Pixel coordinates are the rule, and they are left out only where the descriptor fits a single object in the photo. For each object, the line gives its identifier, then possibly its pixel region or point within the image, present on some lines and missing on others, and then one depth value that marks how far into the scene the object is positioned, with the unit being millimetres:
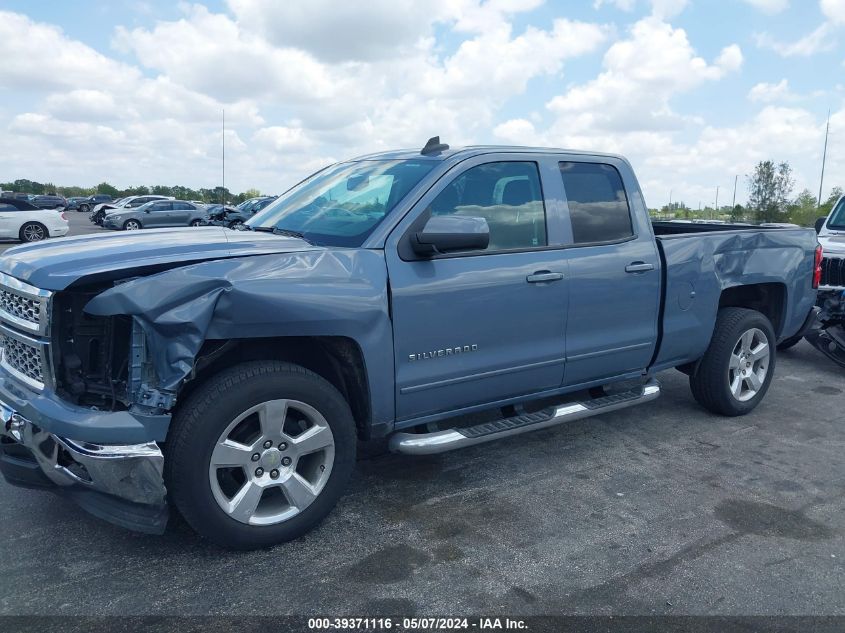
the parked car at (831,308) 6992
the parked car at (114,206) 38375
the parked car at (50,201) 44625
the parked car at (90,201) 60031
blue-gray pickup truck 2916
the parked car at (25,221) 20109
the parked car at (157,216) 31250
